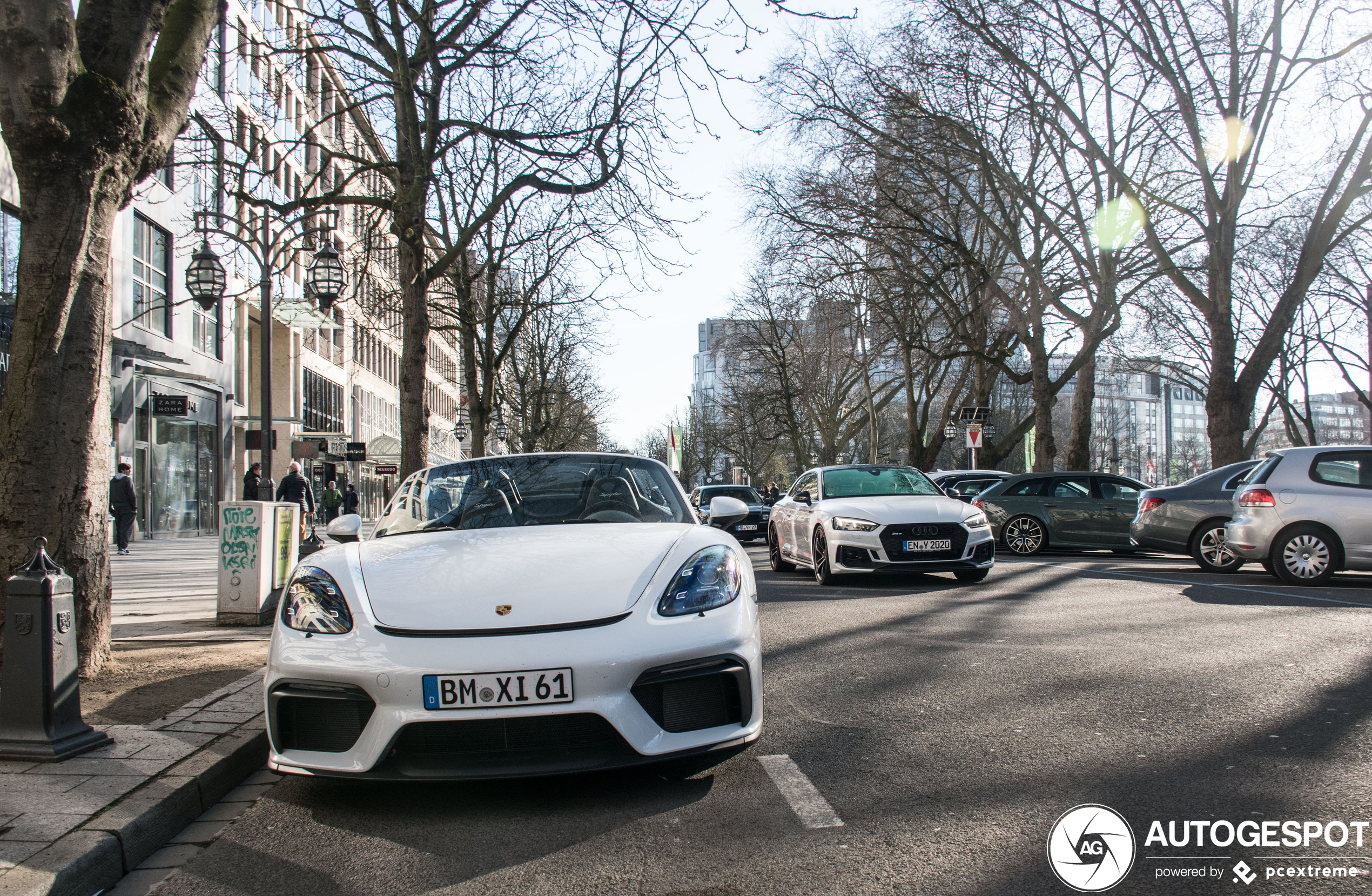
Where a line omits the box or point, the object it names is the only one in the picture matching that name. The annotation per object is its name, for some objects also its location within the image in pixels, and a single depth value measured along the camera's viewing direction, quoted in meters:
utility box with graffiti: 9.28
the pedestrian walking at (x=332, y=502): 36.72
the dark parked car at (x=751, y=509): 26.52
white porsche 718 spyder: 3.72
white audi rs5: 11.94
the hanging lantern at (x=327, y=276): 16.88
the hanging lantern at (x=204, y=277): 16.83
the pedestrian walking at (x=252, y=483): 21.20
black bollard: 4.30
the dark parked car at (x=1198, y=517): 14.05
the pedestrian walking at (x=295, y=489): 23.44
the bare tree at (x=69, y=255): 5.76
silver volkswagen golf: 11.23
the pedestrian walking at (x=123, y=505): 21.92
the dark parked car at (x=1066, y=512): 17.69
